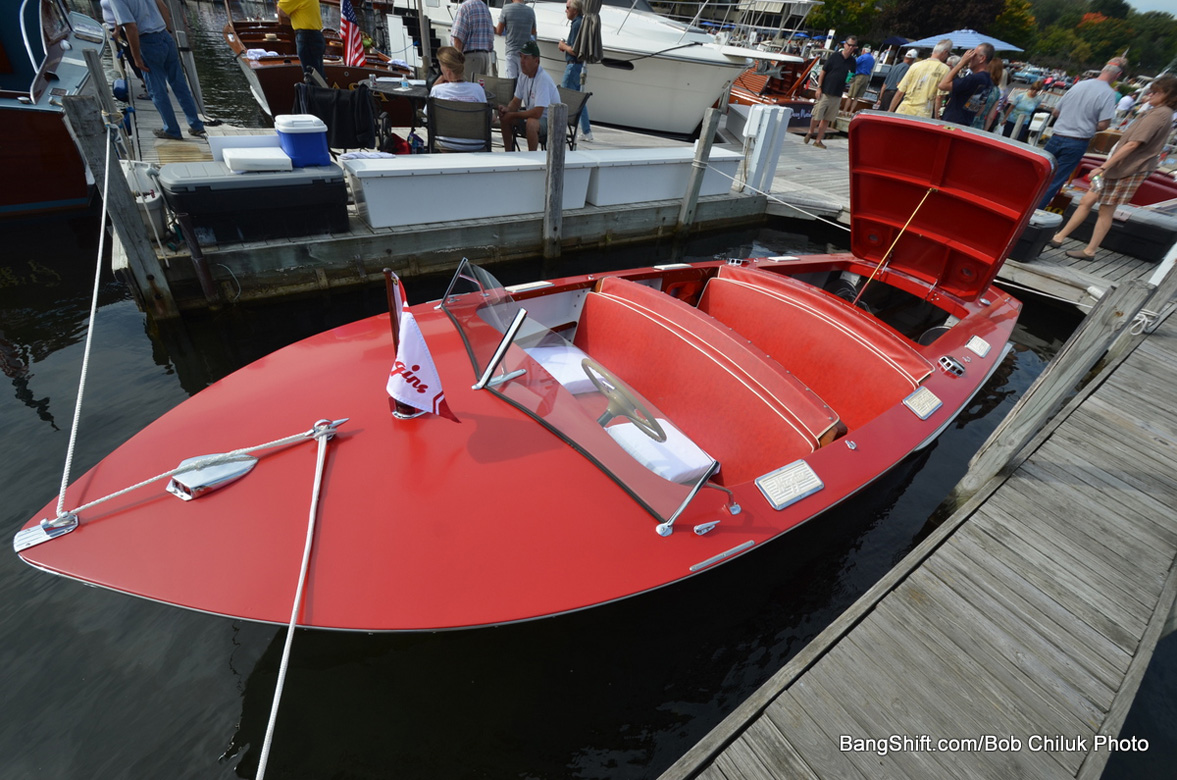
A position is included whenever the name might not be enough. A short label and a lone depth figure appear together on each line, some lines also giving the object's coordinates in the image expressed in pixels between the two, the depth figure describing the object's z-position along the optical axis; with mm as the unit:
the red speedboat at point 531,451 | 1933
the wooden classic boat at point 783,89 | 13955
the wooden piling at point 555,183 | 5402
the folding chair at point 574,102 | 7379
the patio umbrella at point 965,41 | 11028
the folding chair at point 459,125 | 5938
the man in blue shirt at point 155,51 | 5660
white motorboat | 10359
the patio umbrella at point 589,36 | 7691
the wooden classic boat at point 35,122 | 5555
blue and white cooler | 4559
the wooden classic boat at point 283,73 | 8227
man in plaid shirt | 6793
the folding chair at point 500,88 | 7617
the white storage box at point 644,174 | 6572
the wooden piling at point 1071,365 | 2842
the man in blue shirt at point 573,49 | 7864
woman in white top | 5797
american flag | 8906
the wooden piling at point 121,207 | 3664
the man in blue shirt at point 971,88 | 6777
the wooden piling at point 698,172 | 6473
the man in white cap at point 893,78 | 10492
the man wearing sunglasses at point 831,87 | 10000
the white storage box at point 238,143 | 4758
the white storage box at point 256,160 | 4402
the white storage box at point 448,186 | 5168
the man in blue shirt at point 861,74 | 13289
